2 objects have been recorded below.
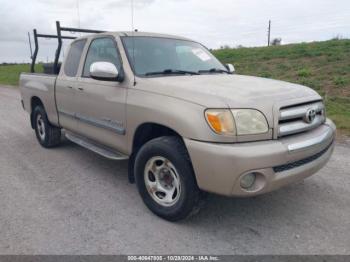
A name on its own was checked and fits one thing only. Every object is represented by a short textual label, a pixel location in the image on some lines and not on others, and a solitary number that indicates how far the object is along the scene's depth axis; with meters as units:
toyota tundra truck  2.64
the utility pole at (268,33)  37.54
